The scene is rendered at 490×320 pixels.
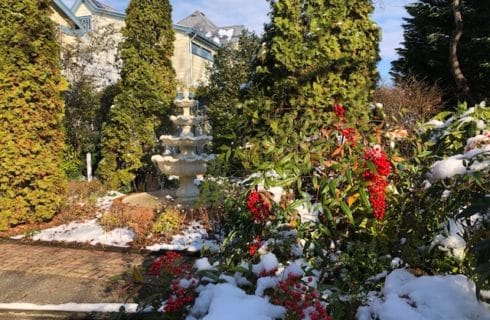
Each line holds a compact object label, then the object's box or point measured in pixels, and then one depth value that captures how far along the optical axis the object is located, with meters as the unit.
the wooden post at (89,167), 10.62
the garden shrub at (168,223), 5.55
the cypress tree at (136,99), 9.88
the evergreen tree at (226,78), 11.78
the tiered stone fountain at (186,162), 7.75
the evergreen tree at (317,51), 5.64
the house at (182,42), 19.66
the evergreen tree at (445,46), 13.59
